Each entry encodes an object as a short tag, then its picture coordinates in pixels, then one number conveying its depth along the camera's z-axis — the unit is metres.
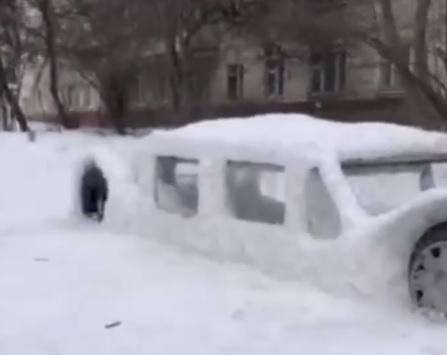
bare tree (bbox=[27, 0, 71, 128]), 29.67
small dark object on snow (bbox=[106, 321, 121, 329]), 6.85
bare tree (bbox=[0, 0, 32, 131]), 30.67
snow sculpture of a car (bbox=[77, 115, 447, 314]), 7.13
